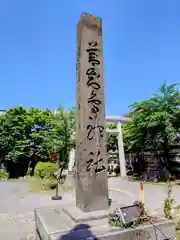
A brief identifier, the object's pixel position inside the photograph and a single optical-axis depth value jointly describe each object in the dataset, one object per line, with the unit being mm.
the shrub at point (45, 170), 12623
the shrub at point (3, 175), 18797
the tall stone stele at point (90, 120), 3441
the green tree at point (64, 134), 11758
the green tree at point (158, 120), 12188
